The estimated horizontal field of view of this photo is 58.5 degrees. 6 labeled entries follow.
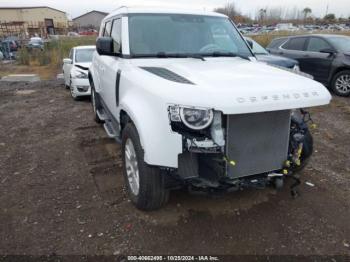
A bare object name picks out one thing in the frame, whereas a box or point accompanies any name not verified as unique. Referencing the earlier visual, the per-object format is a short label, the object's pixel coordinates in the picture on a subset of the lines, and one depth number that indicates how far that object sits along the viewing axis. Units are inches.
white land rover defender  97.1
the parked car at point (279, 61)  314.8
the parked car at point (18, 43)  1088.8
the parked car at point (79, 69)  339.9
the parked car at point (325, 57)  340.5
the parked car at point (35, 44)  944.5
